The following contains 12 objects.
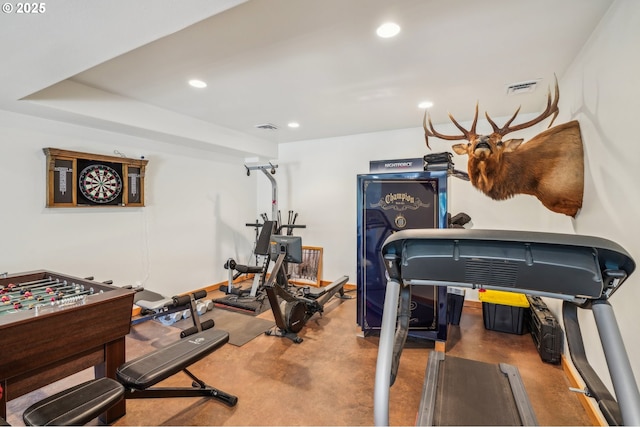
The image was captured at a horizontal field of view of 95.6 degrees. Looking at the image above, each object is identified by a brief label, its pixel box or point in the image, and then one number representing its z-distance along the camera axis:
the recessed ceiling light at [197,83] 2.86
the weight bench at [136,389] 1.37
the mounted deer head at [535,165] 2.33
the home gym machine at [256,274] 4.29
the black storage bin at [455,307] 3.65
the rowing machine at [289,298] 3.26
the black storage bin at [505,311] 3.42
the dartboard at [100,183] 3.39
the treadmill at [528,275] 0.90
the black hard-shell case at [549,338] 2.76
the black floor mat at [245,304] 4.11
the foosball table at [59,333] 1.48
